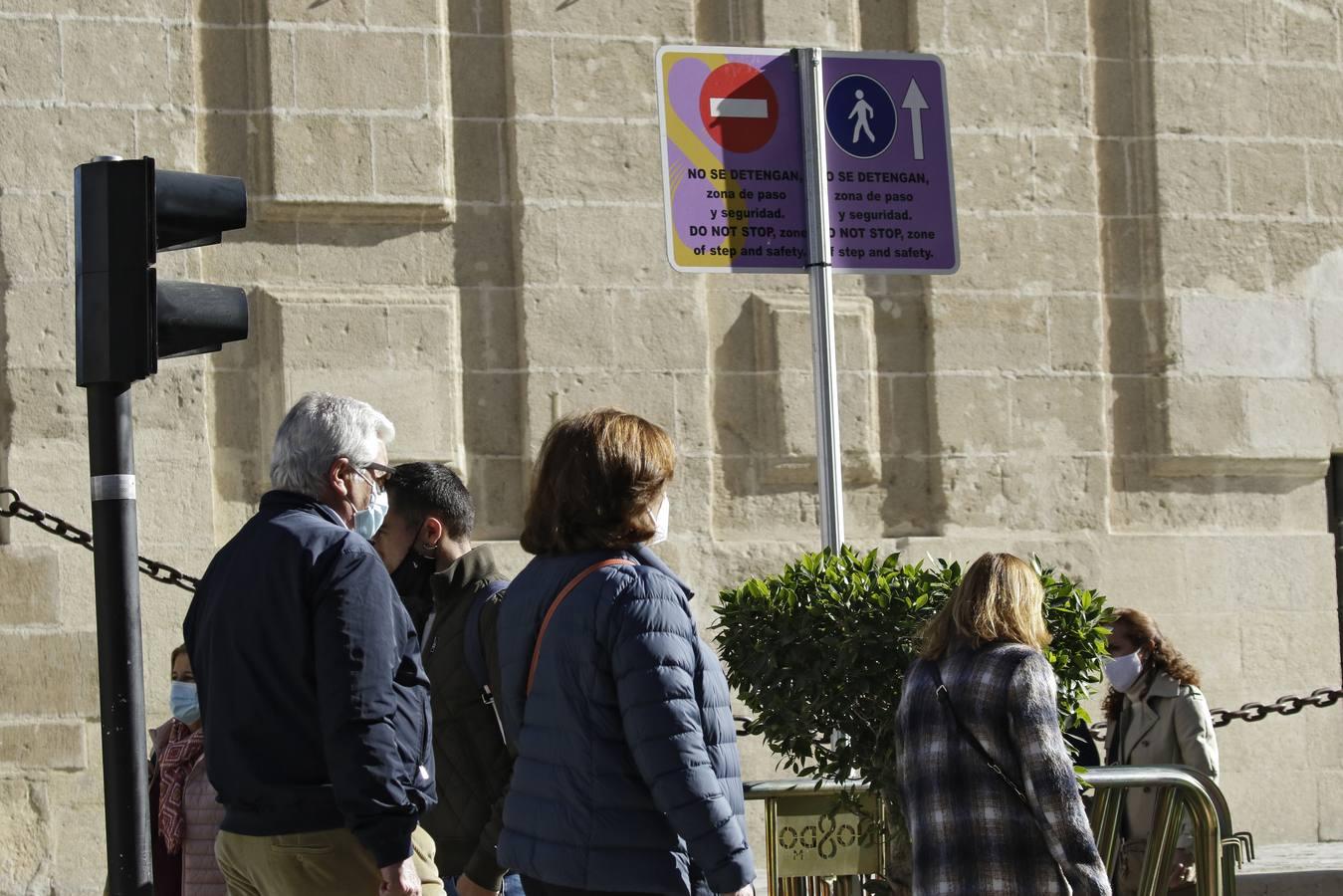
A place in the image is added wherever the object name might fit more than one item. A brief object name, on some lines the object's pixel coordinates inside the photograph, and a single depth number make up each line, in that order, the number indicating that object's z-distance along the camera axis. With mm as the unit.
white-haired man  7516
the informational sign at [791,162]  11289
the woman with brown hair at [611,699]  7187
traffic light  9023
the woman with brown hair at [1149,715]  14461
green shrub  10352
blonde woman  9141
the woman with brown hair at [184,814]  10531
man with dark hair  9219
